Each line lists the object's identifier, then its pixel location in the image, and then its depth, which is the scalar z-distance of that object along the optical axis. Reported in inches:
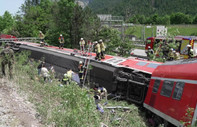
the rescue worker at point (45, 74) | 392.8
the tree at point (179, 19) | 3115.7
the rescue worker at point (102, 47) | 461.2
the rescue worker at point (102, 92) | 361.3
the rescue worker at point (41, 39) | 651.0
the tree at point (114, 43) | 795.3
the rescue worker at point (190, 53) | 445.4
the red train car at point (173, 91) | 217.9
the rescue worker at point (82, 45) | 547.4
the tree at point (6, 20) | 1876.2
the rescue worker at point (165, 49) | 635.6
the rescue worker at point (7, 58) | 334.3
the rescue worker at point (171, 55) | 489.5
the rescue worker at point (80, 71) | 431.2
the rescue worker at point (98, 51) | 452.4
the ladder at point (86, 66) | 437.4
